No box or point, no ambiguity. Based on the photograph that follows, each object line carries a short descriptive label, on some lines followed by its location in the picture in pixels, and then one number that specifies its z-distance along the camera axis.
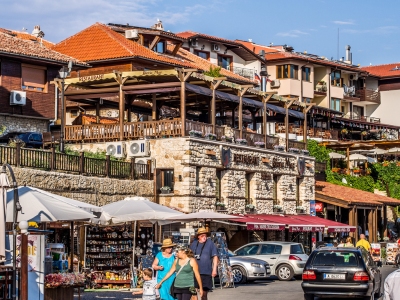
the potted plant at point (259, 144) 42.44
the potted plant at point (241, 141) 40.53
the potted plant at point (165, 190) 36.21
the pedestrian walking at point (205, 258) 18.48
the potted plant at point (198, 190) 36.87
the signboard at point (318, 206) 48.52
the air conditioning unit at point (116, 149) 37.16
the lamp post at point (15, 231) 15.40
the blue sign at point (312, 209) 47.78
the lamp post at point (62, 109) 32.22
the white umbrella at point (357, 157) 61.19
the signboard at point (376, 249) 43.72
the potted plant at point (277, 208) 43.98
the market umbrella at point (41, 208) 17.66
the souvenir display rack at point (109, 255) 27.27
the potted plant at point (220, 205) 38.41
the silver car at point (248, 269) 29.62
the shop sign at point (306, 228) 39.94
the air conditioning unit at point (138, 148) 36.62
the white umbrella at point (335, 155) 59.59
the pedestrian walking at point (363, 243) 33.39
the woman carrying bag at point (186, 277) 16.27
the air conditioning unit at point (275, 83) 63.20
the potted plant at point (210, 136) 37.88
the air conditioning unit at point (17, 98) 38.91
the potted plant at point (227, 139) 39.35
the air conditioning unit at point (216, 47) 66.39
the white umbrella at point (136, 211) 26.05
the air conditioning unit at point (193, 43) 64.50
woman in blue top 17.92
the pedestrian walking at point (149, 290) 18.09
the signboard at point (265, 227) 35.69
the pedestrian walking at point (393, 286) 10.33
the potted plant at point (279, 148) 44.41
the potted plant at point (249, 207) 41.12
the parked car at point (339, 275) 21.47
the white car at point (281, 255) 31.53
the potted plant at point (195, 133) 36.48
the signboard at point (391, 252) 44.44
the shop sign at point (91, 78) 37.97
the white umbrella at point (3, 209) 15.74
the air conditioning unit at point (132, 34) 52.25
